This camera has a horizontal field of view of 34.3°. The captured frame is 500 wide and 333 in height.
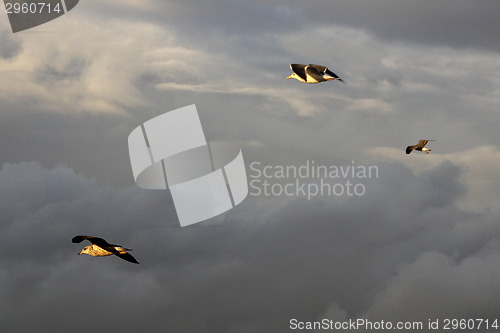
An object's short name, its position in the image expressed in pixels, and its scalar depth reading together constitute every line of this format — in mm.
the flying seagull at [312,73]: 62188
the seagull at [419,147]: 79250
